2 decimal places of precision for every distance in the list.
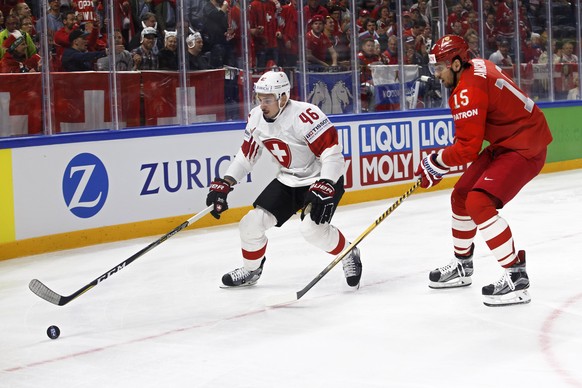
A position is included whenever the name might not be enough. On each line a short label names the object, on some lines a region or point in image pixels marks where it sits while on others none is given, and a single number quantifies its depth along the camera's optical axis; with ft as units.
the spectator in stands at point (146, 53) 52.60
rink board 45.70
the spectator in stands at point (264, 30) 59.36
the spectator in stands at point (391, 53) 68.44
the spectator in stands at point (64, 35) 48.44
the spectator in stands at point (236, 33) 57.67
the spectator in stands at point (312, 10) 62.80
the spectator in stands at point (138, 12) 52.03
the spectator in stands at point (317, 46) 63.21
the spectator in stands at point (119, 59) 50.83
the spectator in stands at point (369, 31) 66.80
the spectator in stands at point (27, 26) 46.80
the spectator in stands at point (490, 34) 76.23
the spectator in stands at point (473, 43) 74.84
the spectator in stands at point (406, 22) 69.51
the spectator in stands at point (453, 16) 72.84
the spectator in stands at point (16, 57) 46.42
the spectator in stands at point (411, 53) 69.67
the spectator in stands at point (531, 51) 79.82
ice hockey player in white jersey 34.30
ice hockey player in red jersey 31.22
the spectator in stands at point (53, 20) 47.55
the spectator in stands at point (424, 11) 70.49
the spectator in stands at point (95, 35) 49.93
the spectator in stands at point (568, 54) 82.53
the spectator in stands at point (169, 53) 54.13
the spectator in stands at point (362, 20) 66.20
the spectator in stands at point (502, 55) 77.48
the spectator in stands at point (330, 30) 64.23
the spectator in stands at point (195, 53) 55.42
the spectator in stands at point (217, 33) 56.13
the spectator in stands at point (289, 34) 61.26
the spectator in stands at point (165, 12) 53.36
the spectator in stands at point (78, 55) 49.08
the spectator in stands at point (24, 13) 46.39
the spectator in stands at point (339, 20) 64.49
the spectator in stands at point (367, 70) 66.00
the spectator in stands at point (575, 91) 82.31
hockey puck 29.55
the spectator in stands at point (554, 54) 81.10
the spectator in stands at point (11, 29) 45.97
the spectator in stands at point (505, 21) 77.05
